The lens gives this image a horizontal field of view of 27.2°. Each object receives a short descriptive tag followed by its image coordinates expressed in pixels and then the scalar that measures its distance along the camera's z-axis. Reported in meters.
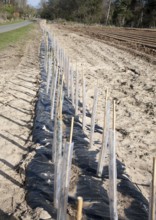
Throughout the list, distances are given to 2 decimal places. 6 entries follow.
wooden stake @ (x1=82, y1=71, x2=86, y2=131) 5.82
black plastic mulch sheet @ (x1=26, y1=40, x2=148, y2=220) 3.60
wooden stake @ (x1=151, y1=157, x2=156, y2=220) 2.35
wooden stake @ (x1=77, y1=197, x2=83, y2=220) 1.99
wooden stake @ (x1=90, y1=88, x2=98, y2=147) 5.09
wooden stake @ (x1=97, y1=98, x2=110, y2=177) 4.17
